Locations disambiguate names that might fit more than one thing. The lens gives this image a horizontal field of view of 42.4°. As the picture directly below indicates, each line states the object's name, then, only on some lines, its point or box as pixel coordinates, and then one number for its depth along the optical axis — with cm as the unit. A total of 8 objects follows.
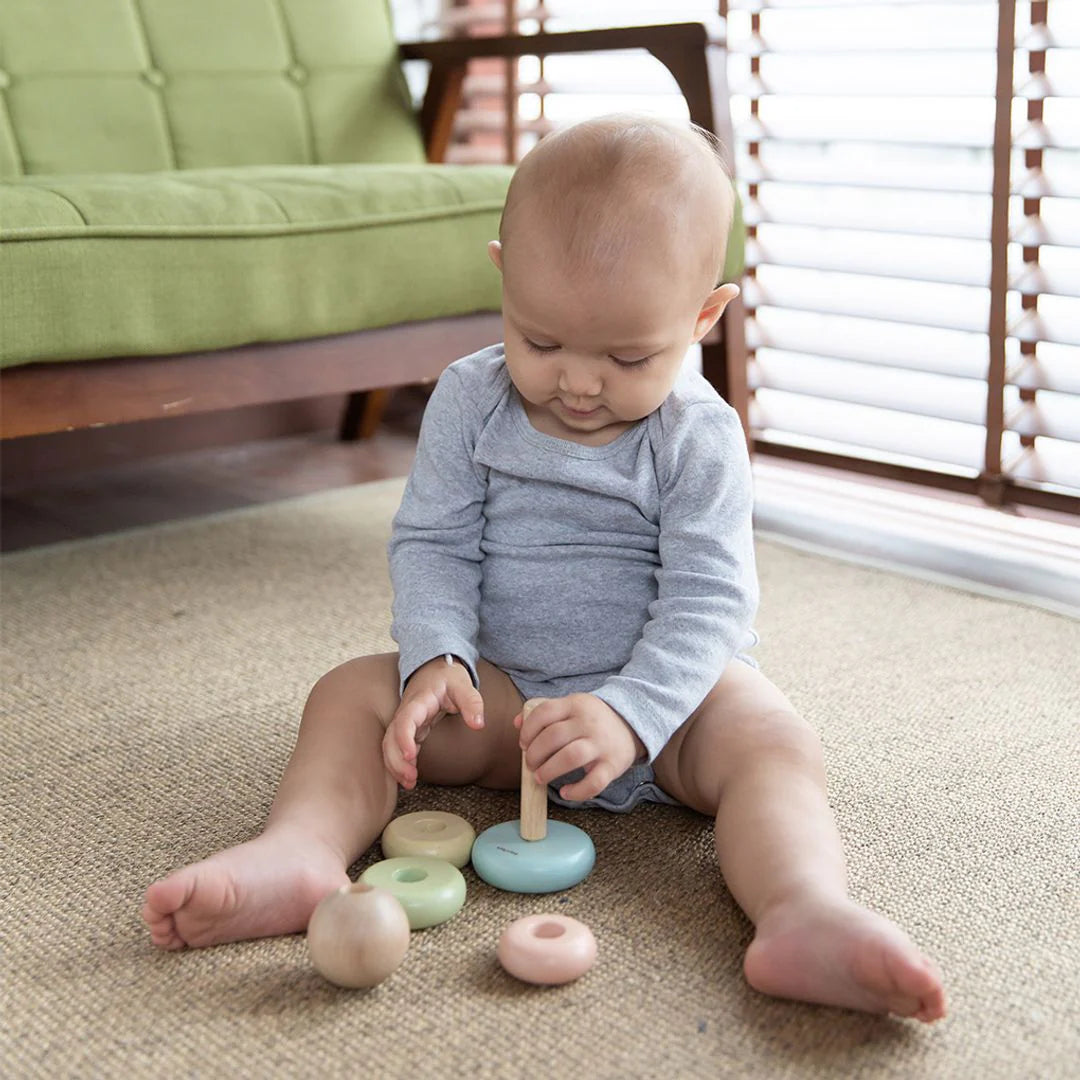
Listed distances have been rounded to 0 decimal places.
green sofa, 133
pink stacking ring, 76
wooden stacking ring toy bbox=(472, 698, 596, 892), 87
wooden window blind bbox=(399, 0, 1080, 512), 174
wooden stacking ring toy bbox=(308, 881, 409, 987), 74
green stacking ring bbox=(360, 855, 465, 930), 82
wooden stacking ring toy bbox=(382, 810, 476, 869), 90
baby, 80
